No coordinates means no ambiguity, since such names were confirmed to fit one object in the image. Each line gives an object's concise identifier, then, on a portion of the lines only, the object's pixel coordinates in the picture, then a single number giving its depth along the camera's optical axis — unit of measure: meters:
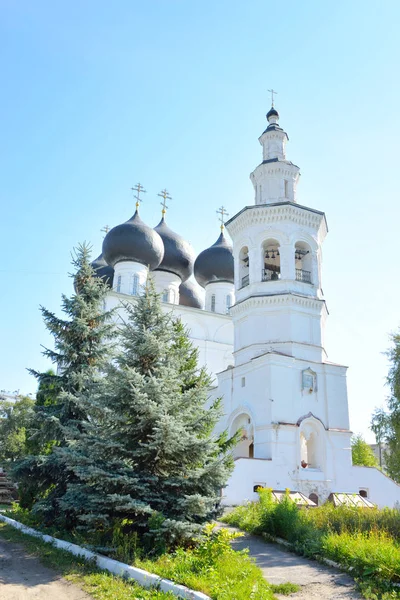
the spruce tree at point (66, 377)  10.59
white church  16.61
